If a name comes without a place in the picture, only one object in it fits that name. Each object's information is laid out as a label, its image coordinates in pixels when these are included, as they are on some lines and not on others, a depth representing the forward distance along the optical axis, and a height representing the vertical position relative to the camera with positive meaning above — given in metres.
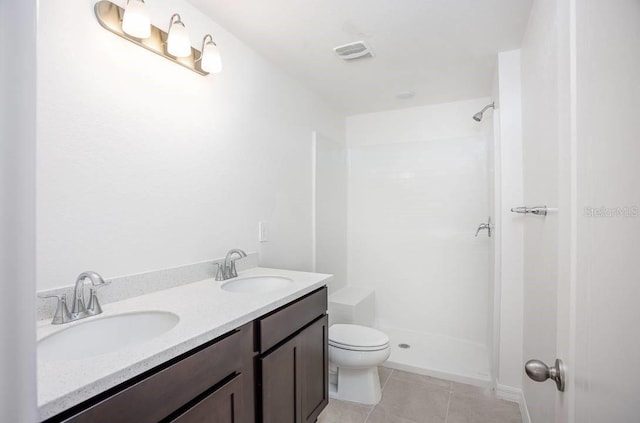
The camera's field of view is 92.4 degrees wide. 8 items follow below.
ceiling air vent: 1.96 +1.06
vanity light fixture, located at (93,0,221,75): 1.21 +0.77
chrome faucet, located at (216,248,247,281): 1.64 -0.31
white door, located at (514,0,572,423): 1.21 +0.09
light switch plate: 2.07 -0.14
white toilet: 2.05 -1.00
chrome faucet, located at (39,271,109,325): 1.03 -0.32
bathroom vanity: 0.72 -0.49
